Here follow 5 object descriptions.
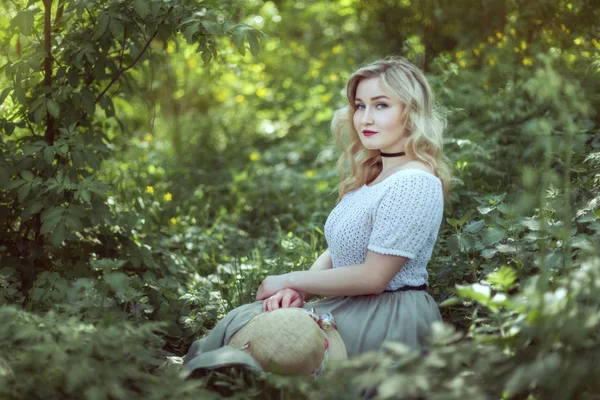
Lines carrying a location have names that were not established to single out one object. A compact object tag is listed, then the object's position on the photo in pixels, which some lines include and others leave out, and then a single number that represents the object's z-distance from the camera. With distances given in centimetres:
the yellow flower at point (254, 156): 589
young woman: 228
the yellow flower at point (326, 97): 612
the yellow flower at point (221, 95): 821
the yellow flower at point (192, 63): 699
